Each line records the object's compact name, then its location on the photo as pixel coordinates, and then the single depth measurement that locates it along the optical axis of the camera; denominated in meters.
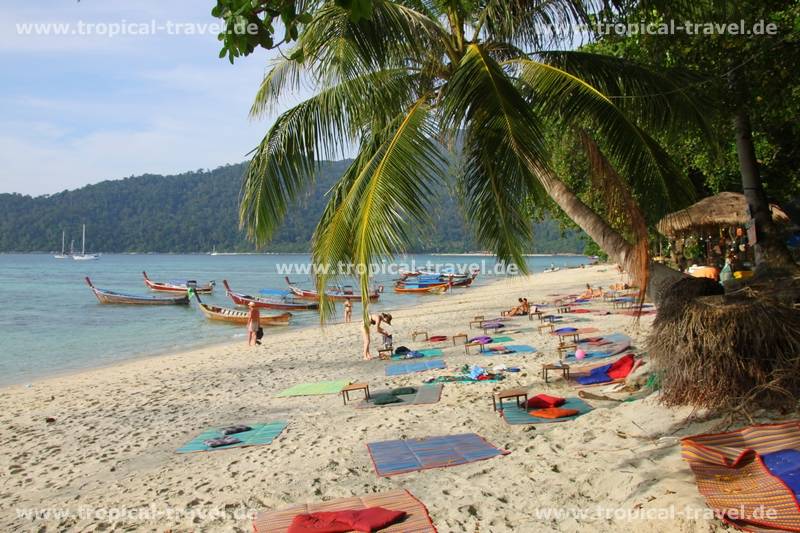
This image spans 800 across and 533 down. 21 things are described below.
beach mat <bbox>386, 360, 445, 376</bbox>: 9.59
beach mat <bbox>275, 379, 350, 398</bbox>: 8.66
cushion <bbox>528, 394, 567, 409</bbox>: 6.41
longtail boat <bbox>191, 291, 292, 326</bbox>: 21.88
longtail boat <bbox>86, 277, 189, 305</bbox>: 30.72
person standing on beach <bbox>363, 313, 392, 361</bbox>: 11.42
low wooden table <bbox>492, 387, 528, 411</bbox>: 6.27
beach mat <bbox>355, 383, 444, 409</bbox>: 7.37
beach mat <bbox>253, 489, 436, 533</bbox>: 3.71
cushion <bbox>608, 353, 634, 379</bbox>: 7.38
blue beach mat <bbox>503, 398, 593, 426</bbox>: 5.98
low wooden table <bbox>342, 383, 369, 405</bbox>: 7.59
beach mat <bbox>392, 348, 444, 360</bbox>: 11.29
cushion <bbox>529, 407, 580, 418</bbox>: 6.00
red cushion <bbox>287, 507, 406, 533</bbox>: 3.65
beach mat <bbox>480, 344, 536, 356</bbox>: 10.83
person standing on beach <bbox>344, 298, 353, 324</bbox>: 19.18
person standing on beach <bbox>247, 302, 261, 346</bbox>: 15.69
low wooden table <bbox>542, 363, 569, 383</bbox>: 7.58
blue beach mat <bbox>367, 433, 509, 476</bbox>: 4.94
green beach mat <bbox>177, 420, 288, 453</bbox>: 6.23
